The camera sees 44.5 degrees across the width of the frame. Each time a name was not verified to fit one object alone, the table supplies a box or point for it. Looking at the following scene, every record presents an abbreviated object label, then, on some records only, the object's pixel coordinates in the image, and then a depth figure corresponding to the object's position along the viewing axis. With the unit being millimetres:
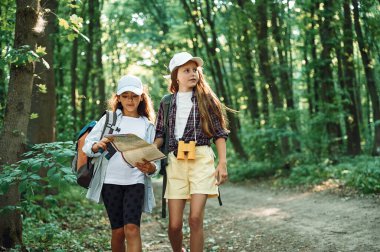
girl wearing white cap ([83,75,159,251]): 4734
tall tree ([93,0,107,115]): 17473
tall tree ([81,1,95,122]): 16334
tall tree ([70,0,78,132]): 15170
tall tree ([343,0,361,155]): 16734
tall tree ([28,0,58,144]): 9562
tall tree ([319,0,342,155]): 15648
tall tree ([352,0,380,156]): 14429
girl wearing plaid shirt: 4879
